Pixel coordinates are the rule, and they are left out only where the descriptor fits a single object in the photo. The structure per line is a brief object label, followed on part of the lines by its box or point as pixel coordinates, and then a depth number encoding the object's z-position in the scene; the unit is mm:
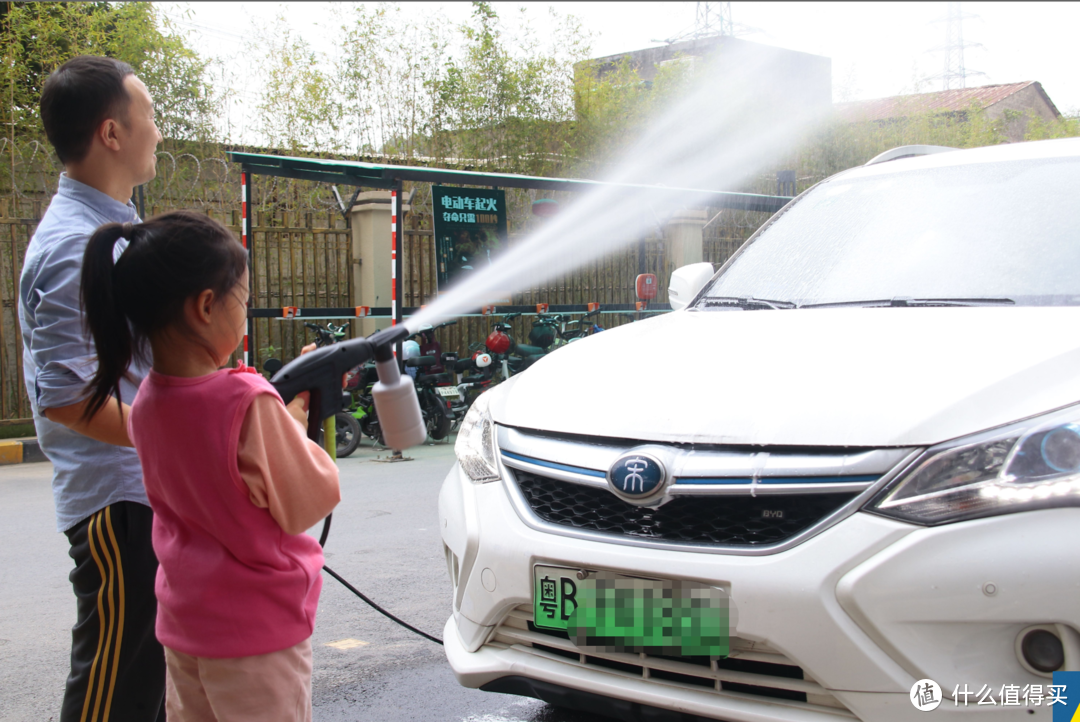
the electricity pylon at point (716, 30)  45312
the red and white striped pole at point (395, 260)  9227
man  1974
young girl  1650
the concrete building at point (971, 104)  23766
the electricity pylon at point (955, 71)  39200
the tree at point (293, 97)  12719
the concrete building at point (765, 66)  20406
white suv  1792
